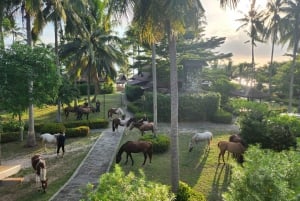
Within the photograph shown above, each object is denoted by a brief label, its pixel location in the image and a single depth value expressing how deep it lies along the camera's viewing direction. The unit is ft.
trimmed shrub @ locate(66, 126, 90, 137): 86.31
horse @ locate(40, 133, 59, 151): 70.79
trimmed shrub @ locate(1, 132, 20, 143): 84.43
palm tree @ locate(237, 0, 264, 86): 165.07
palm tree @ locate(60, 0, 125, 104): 114.83
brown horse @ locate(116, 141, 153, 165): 61.35
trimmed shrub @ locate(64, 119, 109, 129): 94.79
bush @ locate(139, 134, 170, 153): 70.74
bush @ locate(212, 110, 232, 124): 112.57
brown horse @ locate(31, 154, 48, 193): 49.44
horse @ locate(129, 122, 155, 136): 81.62
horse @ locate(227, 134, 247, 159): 66.78
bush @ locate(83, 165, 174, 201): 19.56
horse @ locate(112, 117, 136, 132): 88.58
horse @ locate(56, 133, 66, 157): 68.27
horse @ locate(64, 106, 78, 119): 113.70
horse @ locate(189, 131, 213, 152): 72.46
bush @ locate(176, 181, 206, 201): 42.24
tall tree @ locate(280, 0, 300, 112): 132.87
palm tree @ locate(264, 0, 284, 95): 150.51
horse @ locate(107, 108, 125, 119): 110.93
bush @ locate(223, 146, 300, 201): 22.49
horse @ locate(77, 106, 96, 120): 106.93
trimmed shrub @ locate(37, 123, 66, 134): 86.12
